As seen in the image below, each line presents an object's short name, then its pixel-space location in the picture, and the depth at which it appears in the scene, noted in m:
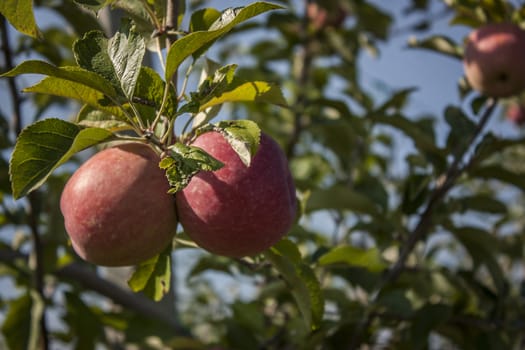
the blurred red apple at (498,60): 1.17
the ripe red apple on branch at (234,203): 0.84
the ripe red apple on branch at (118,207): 0.84
